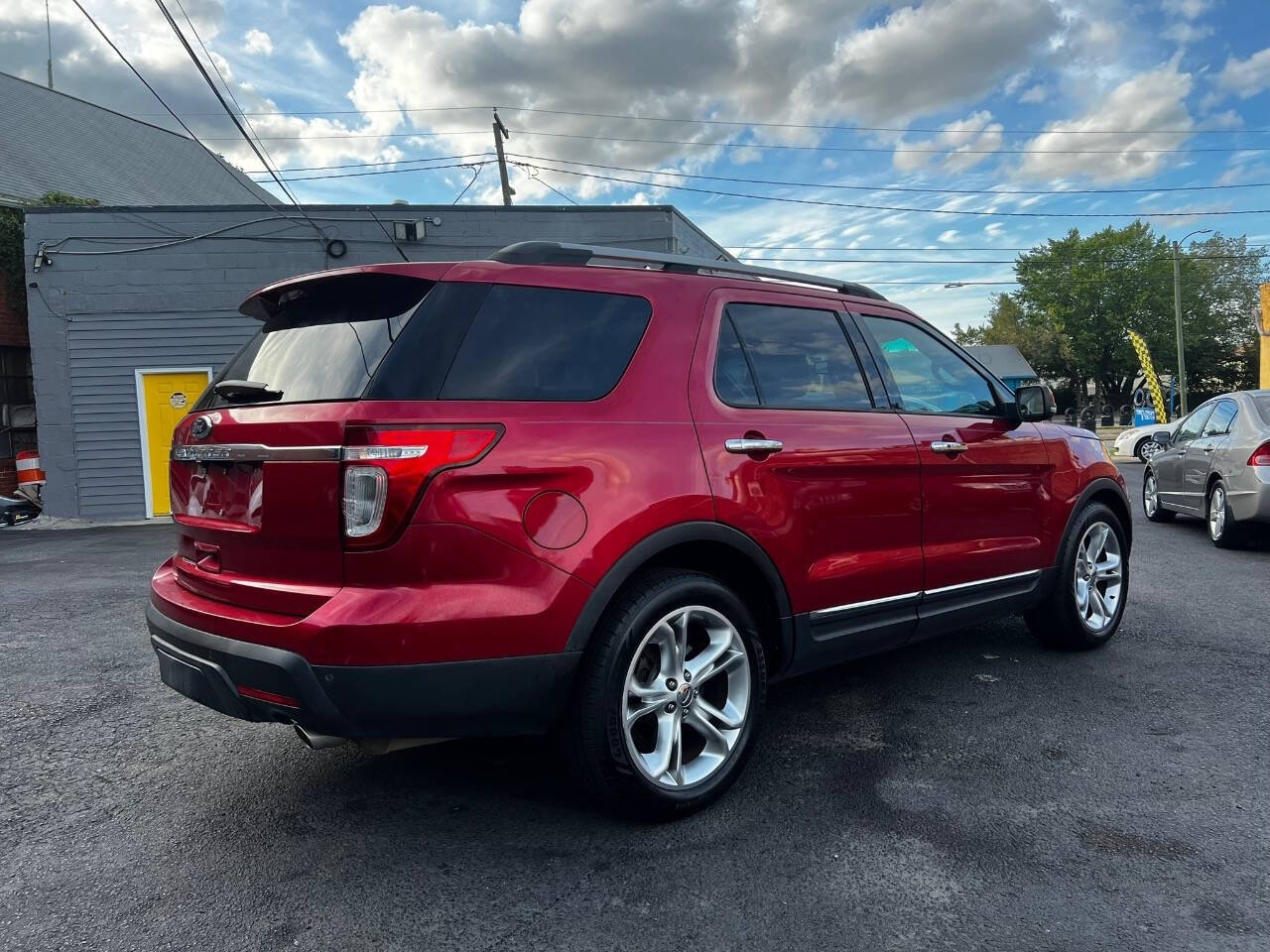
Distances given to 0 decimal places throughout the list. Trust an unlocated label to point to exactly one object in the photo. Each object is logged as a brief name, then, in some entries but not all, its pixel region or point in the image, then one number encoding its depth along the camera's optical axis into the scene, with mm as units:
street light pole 33294
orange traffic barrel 13843
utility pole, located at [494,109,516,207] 21875
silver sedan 7629
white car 20641
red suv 2348
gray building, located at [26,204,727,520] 13648
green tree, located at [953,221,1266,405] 59344
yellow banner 33719
